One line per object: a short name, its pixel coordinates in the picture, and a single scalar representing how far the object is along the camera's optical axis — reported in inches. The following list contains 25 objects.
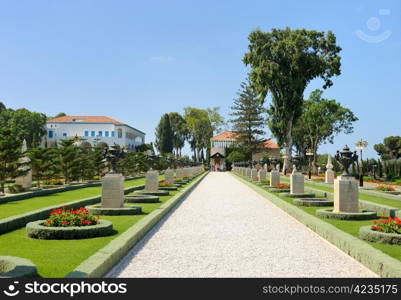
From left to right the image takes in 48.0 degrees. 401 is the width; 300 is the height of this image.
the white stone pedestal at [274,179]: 1171.9
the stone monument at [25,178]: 1044.2
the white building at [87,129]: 3960.6
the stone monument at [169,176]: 1190.9
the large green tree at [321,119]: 3019.2
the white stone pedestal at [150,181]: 929.5
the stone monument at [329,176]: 1504.7
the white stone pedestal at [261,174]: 1568.9
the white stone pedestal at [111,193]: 596.4
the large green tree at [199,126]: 4500.5
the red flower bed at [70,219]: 420.5
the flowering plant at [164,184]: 1145.4
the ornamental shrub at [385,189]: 959.6
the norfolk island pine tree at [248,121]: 3656.5
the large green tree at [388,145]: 4069.9
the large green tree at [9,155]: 915.4
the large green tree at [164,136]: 4471.2
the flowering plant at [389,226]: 386.3
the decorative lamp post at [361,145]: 1892.2
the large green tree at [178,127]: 5024.6
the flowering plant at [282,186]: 1084.6
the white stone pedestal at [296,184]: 893.8
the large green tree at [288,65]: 1867.6
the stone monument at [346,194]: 552.1
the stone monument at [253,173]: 1822.1
